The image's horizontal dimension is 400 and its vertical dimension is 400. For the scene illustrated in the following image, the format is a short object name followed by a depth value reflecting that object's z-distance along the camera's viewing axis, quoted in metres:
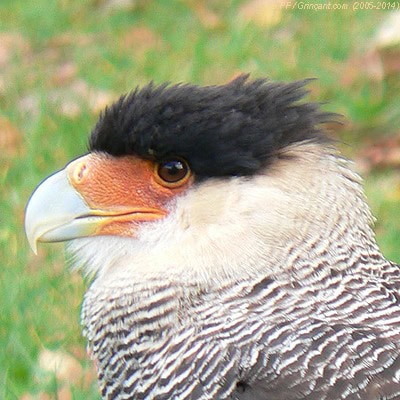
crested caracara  6.55
